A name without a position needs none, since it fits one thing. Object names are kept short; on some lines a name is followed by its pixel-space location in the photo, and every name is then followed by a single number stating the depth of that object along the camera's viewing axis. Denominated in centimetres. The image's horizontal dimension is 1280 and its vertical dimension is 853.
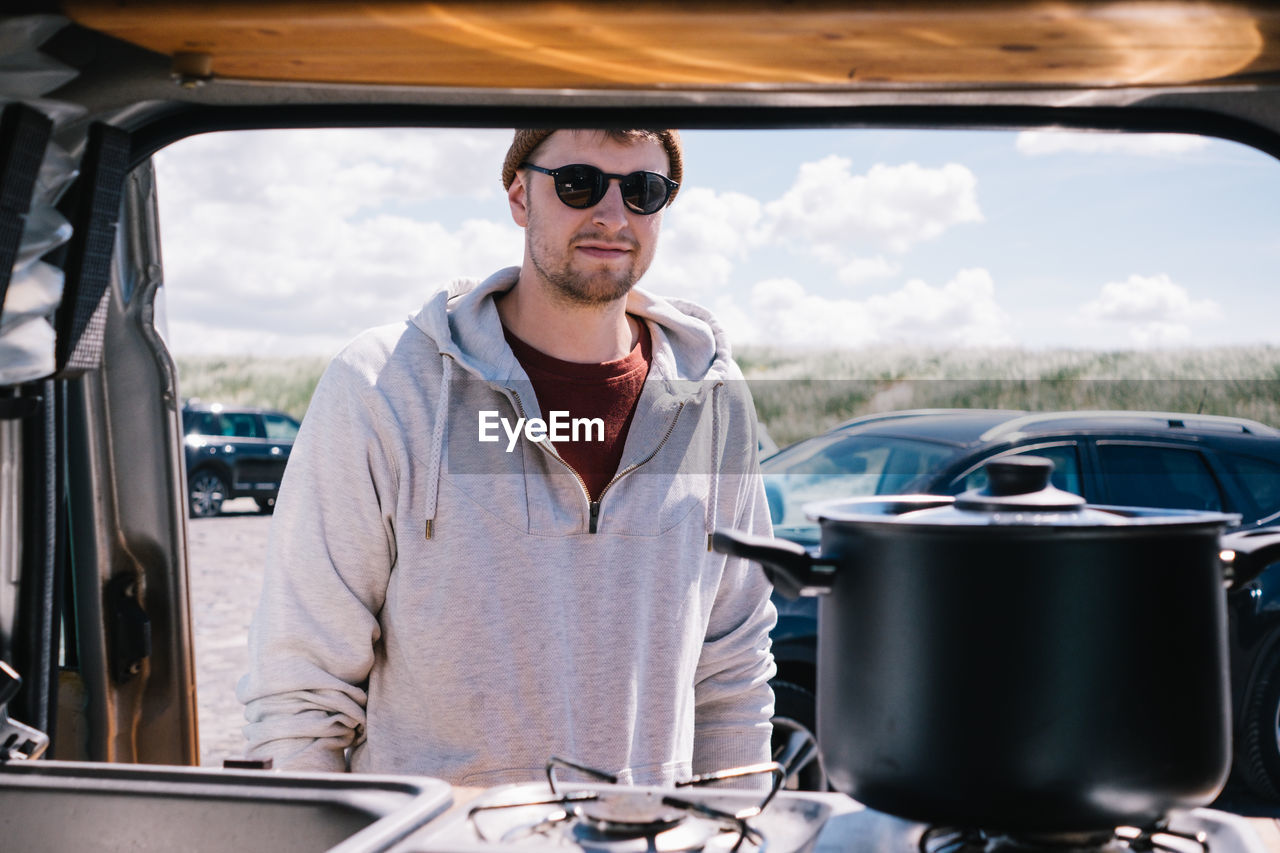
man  190
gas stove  104
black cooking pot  89
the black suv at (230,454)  1602
